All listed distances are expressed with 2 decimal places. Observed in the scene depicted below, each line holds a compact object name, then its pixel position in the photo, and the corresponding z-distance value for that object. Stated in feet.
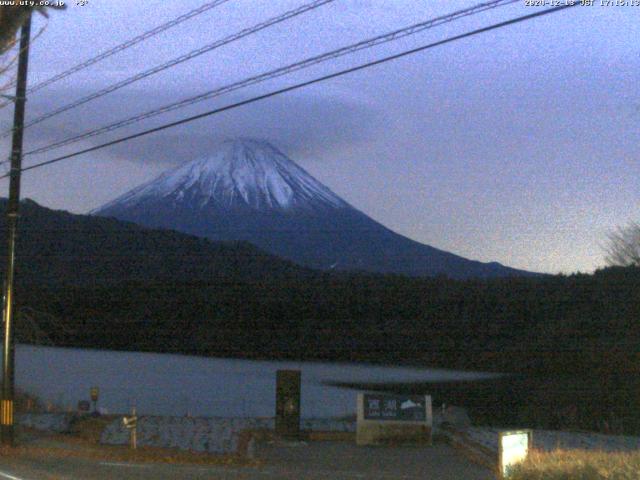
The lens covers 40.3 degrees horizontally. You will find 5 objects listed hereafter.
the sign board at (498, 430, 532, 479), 34.81
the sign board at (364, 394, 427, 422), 64.23
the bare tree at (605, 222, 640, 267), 153.38
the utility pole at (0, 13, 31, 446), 59.77
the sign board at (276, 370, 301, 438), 64.03
